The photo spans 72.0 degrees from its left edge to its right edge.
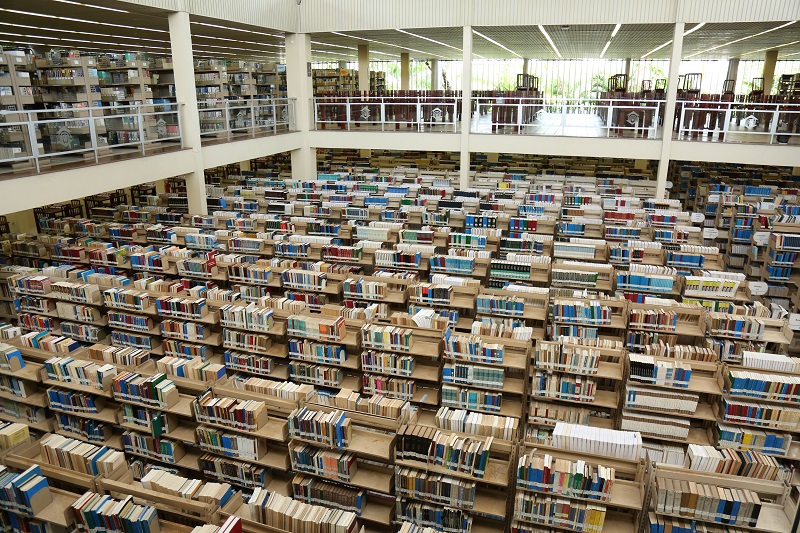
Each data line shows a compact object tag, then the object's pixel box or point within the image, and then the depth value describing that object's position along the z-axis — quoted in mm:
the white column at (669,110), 12398
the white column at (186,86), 11078
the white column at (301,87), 15164
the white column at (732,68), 26275
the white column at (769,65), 20672
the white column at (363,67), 19016
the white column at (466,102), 13734
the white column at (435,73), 28578
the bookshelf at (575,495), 4438
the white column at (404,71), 23220
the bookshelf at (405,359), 6562
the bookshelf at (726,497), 4180
